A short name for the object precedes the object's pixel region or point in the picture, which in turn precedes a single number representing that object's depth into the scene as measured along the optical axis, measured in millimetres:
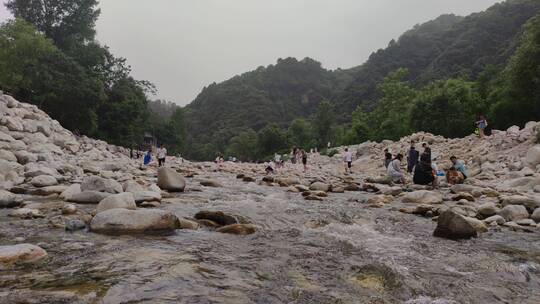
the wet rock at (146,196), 8267
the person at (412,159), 18109
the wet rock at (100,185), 8891
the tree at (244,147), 85688
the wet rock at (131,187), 9292
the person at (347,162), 23203
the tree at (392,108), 50219
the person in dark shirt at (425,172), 13602
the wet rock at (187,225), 6445
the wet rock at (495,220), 7797
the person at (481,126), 23250
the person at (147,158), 23780
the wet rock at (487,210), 8445
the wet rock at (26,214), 6454
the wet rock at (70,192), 8289
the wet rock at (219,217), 7059
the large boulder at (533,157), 15039
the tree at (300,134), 79562
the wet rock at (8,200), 7277
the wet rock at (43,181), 9945
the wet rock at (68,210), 6812
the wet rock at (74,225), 5750
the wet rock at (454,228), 6570
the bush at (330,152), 46656
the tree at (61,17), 44562
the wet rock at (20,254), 4035
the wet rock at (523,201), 8820
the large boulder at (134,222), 5770
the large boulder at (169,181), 11297
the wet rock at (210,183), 14039
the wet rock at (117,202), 6996
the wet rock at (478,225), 7121
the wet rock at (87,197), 8164
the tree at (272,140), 77750
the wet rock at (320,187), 13398
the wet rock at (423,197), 10312
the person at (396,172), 15672
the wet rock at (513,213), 8141
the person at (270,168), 21323
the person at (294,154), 37044
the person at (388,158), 19688
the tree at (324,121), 76981
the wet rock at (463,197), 10395
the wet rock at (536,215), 7920
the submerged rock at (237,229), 6406
